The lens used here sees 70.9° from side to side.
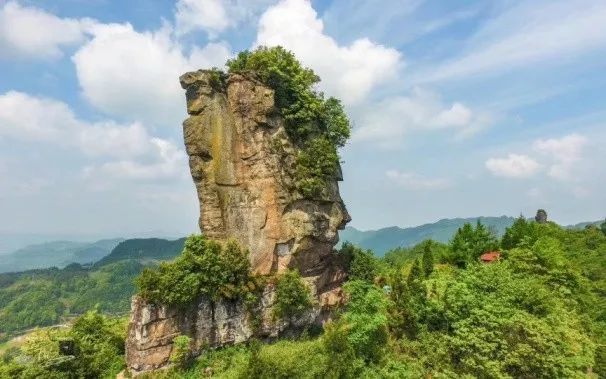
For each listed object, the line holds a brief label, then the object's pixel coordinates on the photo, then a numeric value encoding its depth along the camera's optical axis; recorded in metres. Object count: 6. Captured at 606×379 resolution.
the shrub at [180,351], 29.25
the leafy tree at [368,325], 30.02
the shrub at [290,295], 32.12
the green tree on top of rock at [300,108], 34.41
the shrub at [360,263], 38.97
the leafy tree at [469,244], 52.08
